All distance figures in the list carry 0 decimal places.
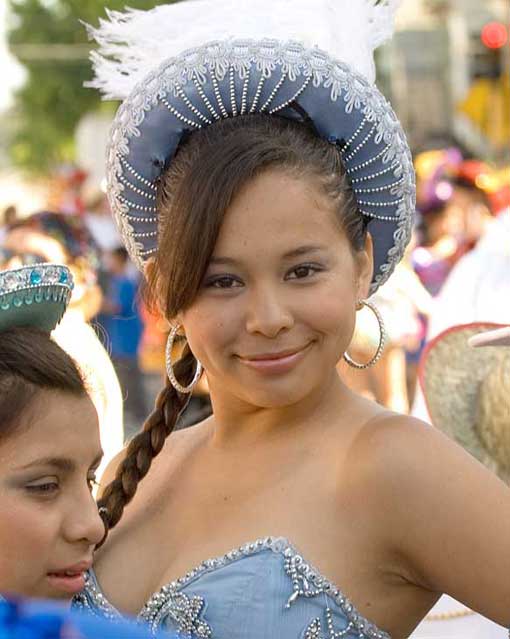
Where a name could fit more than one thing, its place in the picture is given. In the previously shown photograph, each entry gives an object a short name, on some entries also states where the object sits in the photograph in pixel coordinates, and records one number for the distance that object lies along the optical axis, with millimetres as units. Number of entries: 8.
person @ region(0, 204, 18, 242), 12748
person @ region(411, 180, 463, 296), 14302
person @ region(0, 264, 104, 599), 2954
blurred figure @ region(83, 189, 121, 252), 17624
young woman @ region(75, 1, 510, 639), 3193
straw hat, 4518
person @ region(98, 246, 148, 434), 14356
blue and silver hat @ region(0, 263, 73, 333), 3166
